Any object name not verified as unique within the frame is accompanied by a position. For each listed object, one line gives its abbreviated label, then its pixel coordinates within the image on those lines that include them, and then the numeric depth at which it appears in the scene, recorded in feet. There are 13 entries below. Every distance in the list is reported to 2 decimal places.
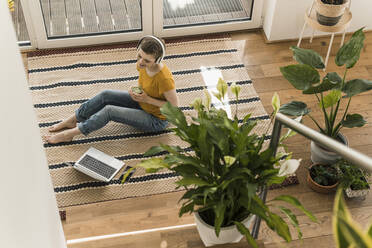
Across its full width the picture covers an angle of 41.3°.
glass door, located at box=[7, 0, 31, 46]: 11.90
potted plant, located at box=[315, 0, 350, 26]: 11.11
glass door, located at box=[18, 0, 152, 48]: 12.42
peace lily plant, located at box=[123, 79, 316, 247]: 6.69
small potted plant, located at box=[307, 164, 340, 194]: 9.50
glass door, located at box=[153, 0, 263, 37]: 12.98
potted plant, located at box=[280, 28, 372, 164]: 8.68
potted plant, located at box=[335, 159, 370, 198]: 9.30
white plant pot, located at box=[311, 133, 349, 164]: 9.72
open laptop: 9.89
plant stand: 11.50
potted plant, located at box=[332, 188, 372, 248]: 2.96
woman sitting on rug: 9.73
